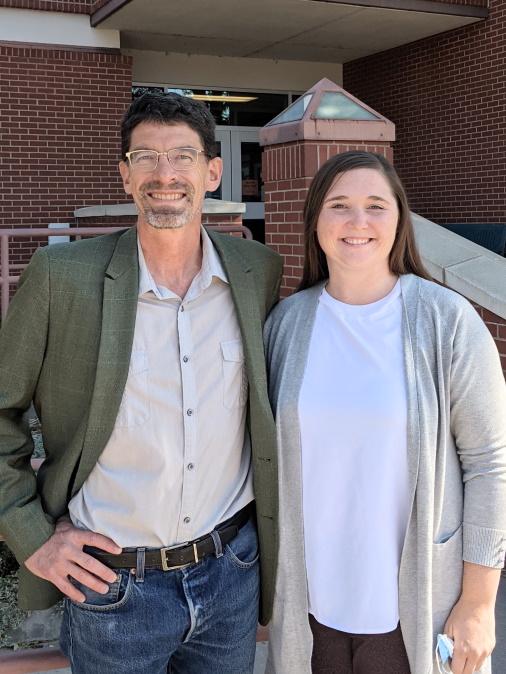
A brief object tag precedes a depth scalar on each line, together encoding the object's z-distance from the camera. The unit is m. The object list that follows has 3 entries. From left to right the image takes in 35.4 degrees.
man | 2.02
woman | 2.00
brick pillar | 4.23
